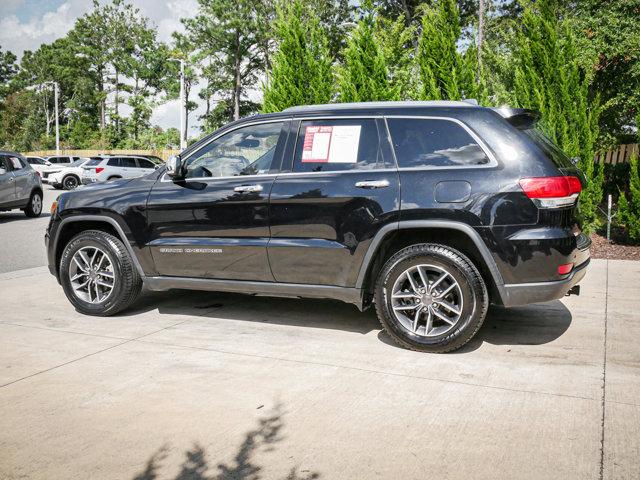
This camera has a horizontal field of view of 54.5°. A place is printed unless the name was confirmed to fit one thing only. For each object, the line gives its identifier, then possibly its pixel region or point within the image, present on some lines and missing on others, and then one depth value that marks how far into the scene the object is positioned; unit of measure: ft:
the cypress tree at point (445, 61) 36.29
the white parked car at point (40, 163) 109.19
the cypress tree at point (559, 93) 33.86
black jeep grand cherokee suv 14.92
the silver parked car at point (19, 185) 49.75
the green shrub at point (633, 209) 31.50
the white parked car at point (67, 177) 97.55
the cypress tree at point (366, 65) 38.91
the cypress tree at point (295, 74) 41.88
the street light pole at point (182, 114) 110.61
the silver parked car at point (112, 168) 85.61
